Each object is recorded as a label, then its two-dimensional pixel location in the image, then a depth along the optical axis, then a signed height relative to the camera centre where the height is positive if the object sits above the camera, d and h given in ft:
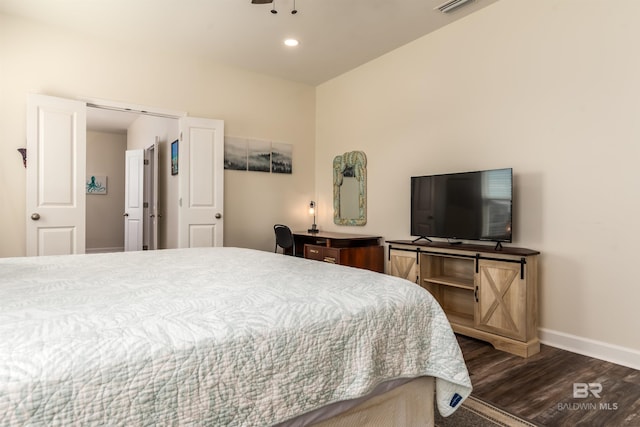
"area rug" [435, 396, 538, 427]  5.82 -3.41
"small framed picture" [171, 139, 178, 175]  16.58 +2.34
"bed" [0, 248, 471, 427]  2.41 -1.12
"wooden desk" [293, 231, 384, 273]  13.33 -1.53
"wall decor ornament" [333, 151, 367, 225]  15.34 +0.90
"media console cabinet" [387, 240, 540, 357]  8.86 -2.09
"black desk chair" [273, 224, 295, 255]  14.88 -1.16
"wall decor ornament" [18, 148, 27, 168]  11.57 +1.70
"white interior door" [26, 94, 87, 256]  11.51 +1.02
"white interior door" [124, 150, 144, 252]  20.43 +0.43
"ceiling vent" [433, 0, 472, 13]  10.59 +6.04
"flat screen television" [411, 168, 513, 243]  9.77 +0.14
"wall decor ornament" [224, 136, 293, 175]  15.56 +2.37
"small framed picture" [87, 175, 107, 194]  25.39 +1.61
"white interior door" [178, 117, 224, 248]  14.28 +1.05
